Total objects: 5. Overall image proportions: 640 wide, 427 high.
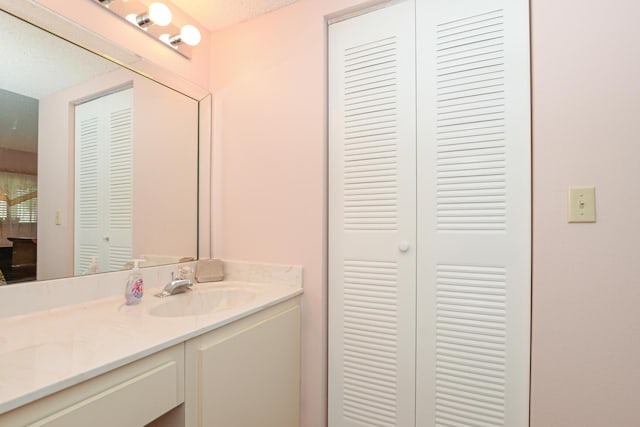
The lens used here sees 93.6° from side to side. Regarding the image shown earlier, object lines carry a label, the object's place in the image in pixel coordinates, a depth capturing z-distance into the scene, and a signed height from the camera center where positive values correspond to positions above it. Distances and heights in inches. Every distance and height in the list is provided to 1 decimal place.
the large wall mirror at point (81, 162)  36.6 +7.2
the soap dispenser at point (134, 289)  43.7 -11.6
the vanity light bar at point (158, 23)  47.5 +32.1
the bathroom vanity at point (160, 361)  23.5 -15.0
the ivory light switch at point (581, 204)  36.8 +1.2
